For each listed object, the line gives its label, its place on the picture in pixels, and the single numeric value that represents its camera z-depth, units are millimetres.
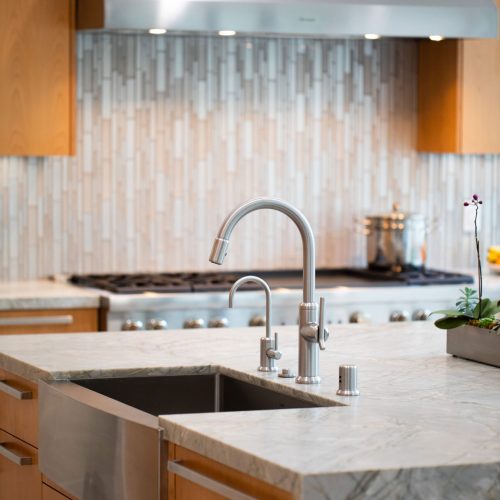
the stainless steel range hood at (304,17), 6281
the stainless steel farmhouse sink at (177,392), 4078
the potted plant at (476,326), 3994
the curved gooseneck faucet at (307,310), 3641
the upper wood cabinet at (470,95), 7254
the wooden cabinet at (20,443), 4100
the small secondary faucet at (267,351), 3866
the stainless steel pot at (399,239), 7211
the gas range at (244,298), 6264
